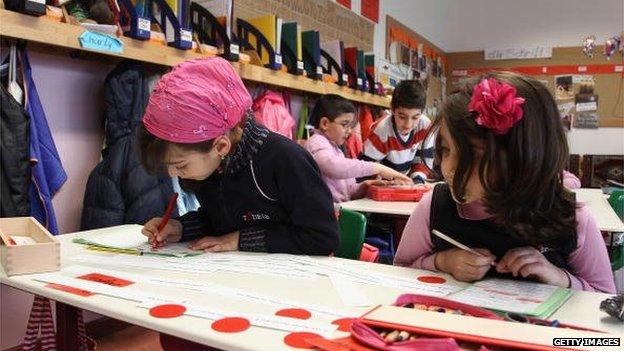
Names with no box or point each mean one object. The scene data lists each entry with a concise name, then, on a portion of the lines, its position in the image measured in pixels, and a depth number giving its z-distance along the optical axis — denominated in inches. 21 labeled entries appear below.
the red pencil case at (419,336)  24.9
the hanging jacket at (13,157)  68.7
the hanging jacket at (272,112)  113.9
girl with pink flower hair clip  37.4
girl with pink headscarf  46.8
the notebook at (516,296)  32.5
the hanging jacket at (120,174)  81.0
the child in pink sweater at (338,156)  104.3
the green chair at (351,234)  61.6
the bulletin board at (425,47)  192.4
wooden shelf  66.4
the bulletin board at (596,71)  229.8
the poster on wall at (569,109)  237.8
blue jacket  73.6
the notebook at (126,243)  50.8
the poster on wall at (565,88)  236.7
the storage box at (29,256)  41.3
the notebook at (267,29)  111.3
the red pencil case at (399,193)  102.0
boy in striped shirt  120.3
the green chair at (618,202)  98.1
